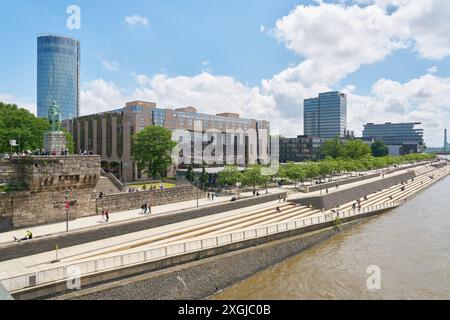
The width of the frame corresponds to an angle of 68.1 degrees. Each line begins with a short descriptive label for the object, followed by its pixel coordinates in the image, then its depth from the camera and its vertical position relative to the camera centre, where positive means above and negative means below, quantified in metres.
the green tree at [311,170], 58.94 -2.20
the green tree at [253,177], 46.12 -2.66
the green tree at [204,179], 50.24 -3.18
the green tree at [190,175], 54.25 -2.79
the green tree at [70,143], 51.45 +2.35
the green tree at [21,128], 42.28 +4.07
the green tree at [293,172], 52.94 -2.34
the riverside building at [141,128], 68.66 +6.52
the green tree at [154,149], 51.56 +1.45
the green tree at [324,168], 63.99 -1.99
